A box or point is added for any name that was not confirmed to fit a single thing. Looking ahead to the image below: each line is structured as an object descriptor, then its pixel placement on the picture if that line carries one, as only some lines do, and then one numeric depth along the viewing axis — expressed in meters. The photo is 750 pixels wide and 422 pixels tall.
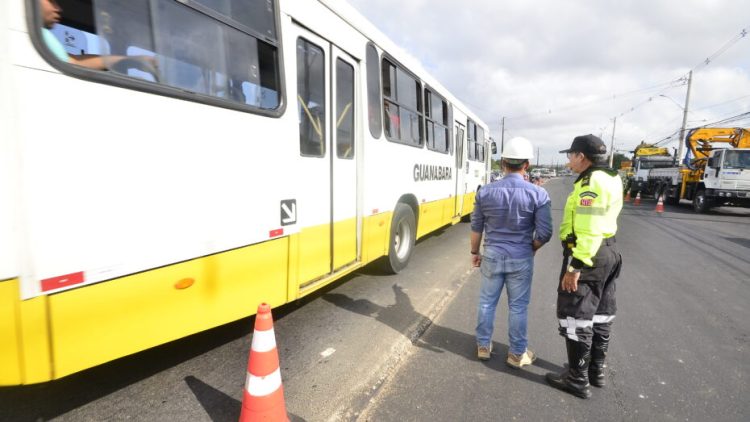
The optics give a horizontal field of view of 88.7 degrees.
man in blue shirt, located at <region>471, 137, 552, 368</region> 2.99
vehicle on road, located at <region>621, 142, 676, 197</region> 25.86
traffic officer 2.58
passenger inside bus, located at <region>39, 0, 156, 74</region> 1.83
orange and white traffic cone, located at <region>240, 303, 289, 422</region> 2.20
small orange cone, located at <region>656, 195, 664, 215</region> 16.31
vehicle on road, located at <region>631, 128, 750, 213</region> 14.76
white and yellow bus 1.80
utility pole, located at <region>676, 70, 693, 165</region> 27.11
